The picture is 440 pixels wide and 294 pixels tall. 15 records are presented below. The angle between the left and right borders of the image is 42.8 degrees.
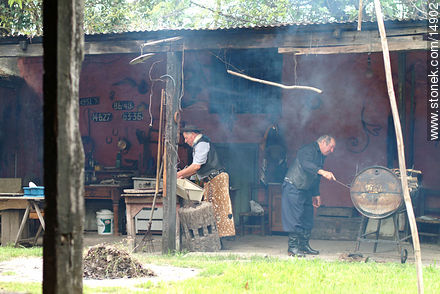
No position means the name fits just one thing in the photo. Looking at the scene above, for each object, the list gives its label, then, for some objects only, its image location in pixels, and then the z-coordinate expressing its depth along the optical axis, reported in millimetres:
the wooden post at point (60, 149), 3324
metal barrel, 8062
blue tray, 9516
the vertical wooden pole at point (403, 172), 4957
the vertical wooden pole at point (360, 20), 7760
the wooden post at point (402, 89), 10367
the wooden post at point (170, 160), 8953
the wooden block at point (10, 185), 10297
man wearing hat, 9555
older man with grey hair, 9008
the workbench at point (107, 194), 11328
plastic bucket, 11477
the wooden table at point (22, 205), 9453
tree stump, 9039
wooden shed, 10758
